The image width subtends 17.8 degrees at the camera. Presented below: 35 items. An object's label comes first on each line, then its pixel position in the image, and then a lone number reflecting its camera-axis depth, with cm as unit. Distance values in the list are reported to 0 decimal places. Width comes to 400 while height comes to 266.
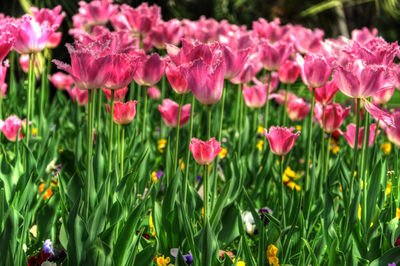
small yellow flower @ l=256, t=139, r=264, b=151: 261
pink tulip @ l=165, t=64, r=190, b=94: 188
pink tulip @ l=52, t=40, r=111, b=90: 175
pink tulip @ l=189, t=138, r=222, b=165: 179
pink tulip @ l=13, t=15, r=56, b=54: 204
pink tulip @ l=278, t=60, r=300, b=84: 230
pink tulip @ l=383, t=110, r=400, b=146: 207
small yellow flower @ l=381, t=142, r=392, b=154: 252
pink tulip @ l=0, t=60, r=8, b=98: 199
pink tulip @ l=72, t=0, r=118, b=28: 273
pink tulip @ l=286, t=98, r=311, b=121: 244
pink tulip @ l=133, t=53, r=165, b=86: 197
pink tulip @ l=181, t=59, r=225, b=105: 179
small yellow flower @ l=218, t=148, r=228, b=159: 240
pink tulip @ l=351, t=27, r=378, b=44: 255
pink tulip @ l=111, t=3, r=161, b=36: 242
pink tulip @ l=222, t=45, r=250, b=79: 194
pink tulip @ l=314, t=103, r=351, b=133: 211
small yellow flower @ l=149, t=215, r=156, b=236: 201
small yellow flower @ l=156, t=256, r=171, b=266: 184
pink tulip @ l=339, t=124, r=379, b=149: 210
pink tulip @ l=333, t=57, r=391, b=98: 182
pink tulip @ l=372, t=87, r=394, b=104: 206
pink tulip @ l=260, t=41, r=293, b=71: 227
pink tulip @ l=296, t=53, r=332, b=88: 198
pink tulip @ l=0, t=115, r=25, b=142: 212
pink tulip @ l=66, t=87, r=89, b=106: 250
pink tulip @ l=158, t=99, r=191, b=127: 212
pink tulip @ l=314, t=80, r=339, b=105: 208
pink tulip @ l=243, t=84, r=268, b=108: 241
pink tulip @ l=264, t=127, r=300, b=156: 193
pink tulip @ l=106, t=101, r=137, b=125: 195
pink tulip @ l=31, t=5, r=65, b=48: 236
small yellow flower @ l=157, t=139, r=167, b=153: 247
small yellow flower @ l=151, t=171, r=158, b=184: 230
